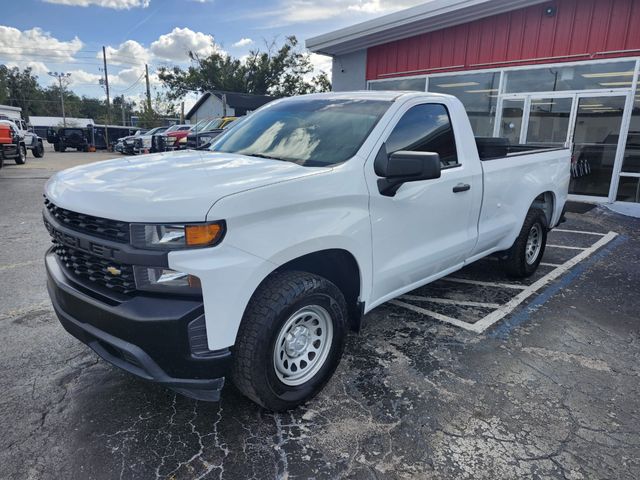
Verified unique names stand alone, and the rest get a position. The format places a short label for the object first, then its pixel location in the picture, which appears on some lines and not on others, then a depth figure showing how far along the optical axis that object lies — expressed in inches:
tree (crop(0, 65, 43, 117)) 3535.9
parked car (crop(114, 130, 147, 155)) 977.9
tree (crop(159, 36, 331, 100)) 1763.0
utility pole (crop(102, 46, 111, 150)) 2108.8
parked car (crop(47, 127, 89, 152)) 1286.9
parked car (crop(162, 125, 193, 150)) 747.5
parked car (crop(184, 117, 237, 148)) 683.6
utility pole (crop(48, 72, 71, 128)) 2806.8
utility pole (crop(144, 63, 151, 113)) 1828.2
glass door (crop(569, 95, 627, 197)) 396.8
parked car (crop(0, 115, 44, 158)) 966.5
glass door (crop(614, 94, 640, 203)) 384.2
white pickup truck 83.9
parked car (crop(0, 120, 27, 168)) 647.1
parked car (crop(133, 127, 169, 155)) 903.0
